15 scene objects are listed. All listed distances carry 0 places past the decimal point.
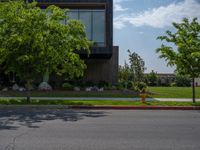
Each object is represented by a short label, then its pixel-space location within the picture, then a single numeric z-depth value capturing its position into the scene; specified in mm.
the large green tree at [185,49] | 20312
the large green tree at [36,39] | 19734
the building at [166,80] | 71119
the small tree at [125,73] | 50375
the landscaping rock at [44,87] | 30191
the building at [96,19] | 32812
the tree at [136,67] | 46469
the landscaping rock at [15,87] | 30228
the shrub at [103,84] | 31988
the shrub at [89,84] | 32588
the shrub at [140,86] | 32612
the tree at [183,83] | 66000
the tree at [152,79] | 67762
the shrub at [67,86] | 31047
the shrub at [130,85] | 33506
